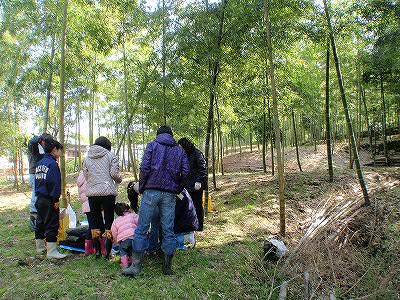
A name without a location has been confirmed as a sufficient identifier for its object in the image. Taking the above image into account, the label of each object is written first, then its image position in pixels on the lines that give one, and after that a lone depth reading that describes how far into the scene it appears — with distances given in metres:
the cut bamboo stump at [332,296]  3.56
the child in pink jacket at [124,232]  3.57
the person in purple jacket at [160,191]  3.37
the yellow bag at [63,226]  4.57
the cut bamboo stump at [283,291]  3.50
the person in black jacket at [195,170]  4.49
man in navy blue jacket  3.87
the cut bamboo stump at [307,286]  3.63
